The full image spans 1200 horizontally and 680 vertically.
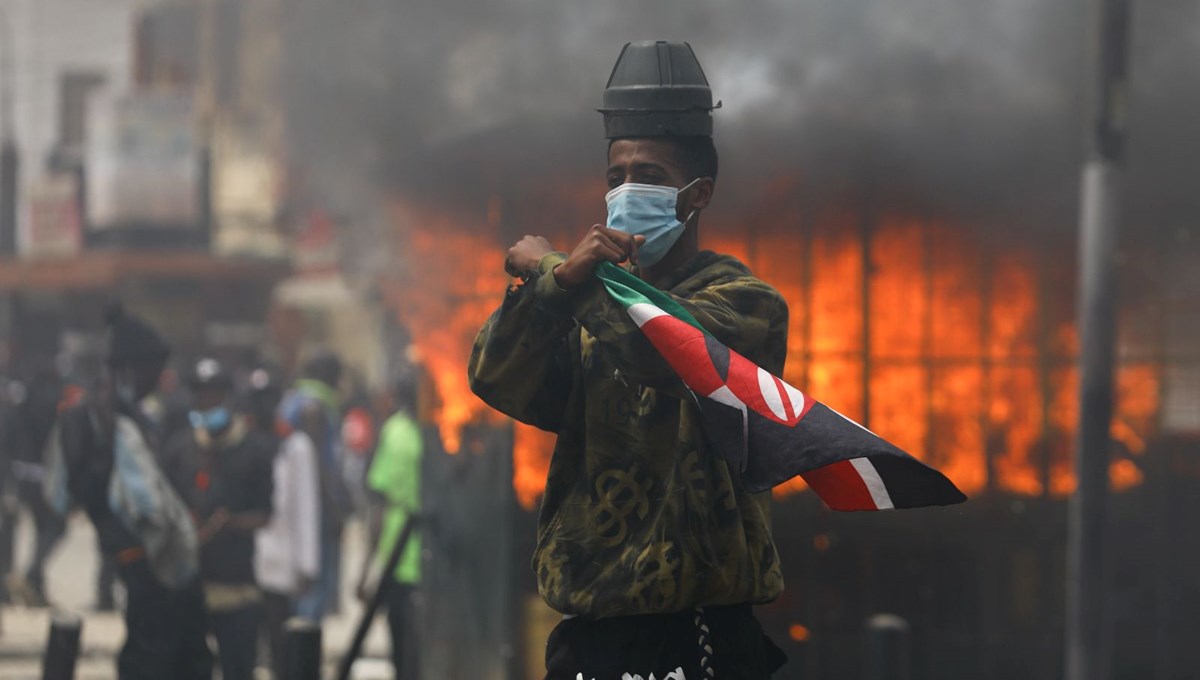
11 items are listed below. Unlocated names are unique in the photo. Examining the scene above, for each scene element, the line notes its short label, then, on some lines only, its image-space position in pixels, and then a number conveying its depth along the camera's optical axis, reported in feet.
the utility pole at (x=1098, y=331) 43.68
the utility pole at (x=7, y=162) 192.54
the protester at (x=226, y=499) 48.70
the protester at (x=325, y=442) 67.10
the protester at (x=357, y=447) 91.45
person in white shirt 56.39
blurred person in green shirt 53.93
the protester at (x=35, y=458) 79.51
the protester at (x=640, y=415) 18.28
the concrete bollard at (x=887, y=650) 37.96
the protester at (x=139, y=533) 40.11
